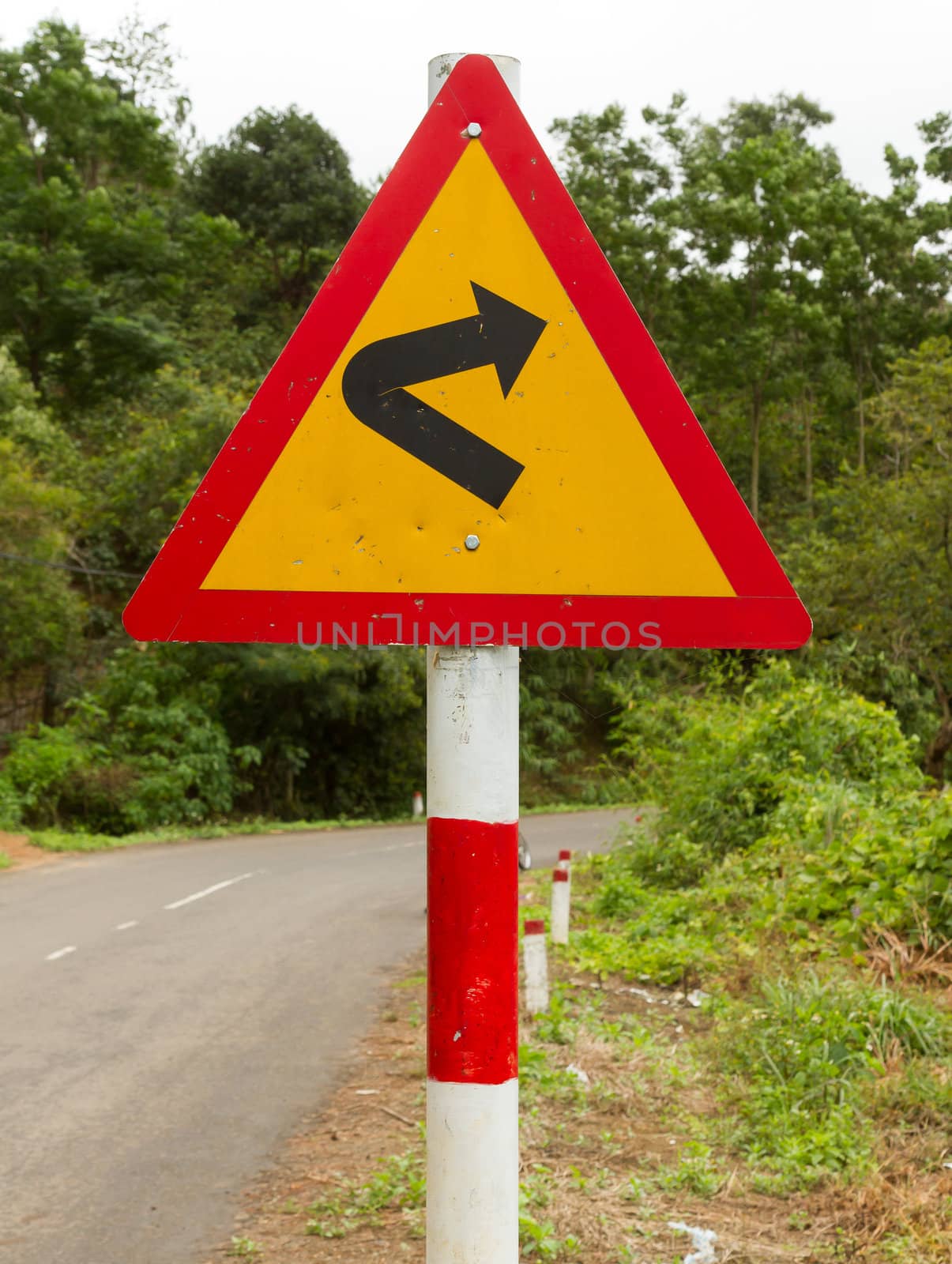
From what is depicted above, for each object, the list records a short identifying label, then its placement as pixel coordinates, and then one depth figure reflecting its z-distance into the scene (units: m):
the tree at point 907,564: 21.08
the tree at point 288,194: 34.50
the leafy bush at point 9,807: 19.64
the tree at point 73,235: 28.83
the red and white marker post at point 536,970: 6.45
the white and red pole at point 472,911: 1.71
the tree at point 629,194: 30.33
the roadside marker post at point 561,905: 8.50
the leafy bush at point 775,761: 10.95
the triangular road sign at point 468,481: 1.75
